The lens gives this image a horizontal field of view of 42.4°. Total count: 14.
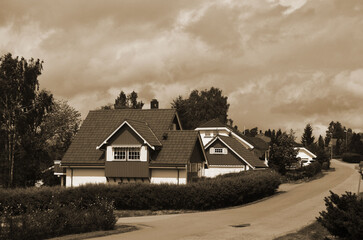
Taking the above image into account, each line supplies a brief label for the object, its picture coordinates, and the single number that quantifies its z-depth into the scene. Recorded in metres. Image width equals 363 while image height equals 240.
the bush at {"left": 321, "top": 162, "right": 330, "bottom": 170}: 86.50
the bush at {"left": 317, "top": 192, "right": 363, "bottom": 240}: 16.73
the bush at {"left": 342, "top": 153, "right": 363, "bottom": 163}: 112.62
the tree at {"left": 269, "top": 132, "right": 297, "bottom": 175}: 67.06
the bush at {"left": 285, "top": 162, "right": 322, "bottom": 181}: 66.19
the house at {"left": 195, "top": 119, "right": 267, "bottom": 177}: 58.43
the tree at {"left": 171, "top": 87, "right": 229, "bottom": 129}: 115.88
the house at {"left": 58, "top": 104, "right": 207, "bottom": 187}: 44.28
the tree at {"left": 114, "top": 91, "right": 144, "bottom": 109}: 111.44
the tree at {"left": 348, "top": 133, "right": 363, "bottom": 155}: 128.44
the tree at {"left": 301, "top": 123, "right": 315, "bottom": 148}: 128.62
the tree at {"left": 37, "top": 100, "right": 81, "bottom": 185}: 72.61
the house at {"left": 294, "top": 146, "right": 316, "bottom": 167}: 91.75
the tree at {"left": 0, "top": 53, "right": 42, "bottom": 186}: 56.62
